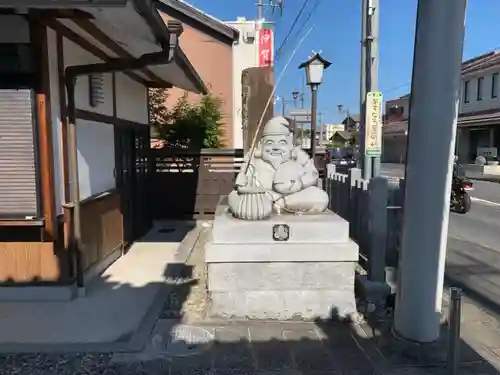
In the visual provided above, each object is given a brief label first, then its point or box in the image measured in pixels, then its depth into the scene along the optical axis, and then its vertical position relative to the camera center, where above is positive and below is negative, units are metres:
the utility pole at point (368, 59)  7.09 +1.52
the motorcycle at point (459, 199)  10.70 -1.30
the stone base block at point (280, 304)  3.98 -1.50
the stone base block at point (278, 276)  3.95 -1.23
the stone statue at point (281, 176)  4.30 -0.31
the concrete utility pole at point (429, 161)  2.89 -0.10
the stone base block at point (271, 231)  3.94 -0.80
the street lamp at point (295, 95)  15.18 +1.87
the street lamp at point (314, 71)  9.20 +1.69
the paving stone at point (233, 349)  3.14 -1.64
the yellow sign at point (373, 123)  7.13 +0.42
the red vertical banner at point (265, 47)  14.97 +3.59
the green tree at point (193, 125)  11.18 +0.54
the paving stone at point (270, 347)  3.14 -1.63
